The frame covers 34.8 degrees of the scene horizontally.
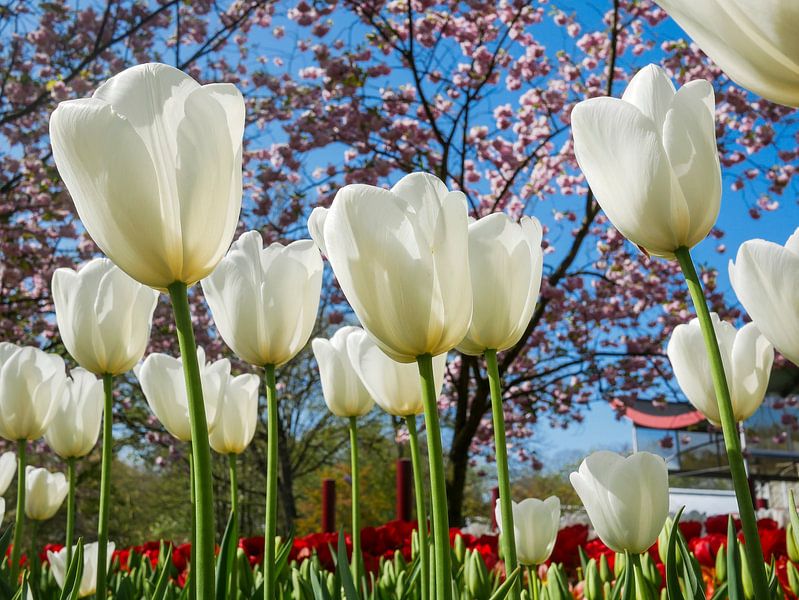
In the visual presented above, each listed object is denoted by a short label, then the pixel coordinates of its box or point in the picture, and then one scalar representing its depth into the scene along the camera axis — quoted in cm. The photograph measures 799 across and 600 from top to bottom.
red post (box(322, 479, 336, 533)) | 360
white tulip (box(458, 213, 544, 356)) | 54
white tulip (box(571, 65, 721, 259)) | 48
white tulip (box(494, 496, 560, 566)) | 67
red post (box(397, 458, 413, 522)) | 356
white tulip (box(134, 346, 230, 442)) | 73
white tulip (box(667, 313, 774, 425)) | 60
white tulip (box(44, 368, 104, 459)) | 81
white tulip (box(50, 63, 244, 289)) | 46
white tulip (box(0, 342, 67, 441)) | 77
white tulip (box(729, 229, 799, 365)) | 50
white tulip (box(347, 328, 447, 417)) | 62
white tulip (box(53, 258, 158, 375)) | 67
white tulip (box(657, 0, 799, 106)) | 38
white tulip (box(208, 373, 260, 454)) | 73
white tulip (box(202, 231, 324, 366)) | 60
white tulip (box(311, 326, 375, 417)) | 72
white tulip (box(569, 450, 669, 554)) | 56
